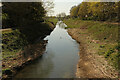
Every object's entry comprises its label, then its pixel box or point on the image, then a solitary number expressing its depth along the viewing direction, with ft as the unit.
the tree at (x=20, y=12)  67.72
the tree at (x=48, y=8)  135.28
